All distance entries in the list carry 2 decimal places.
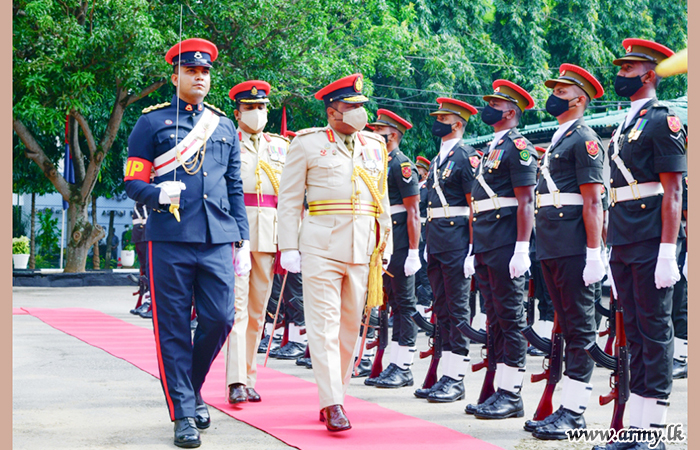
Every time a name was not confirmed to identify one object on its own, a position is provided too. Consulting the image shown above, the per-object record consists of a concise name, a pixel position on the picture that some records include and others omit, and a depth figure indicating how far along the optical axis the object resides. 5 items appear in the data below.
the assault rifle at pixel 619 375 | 4.73
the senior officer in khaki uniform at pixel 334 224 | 5.24
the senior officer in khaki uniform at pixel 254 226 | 5.93
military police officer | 4.89
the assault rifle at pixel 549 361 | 5.32
